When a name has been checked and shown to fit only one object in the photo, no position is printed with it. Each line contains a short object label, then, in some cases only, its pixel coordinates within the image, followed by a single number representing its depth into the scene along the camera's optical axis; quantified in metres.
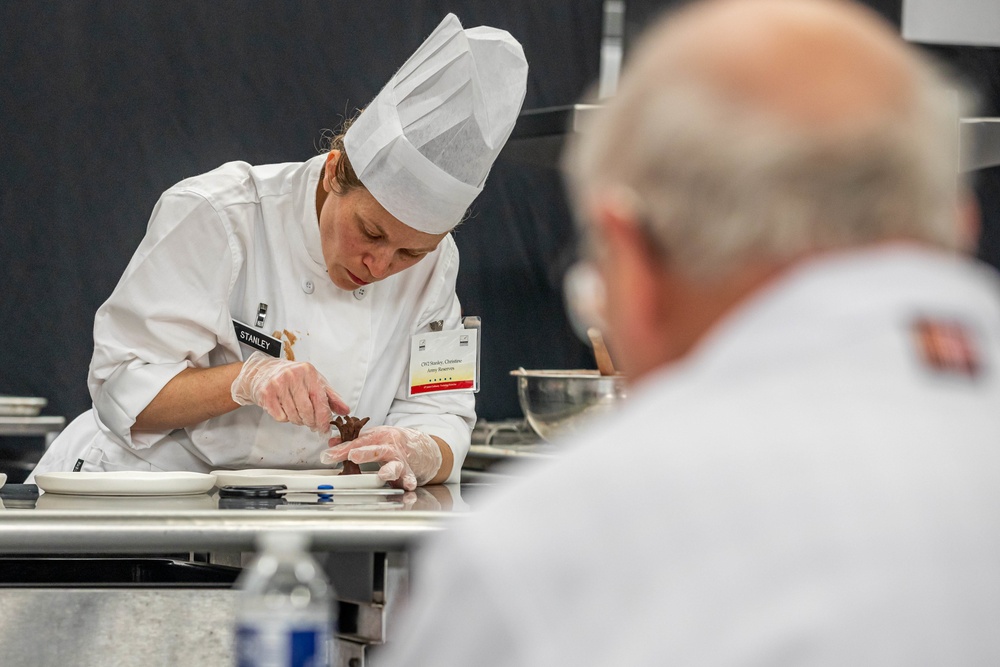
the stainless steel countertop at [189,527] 3.61
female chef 4.14
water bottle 2.91
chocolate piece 4.13
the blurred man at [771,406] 1.79
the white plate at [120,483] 3.85
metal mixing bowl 4.25
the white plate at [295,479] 3.93
